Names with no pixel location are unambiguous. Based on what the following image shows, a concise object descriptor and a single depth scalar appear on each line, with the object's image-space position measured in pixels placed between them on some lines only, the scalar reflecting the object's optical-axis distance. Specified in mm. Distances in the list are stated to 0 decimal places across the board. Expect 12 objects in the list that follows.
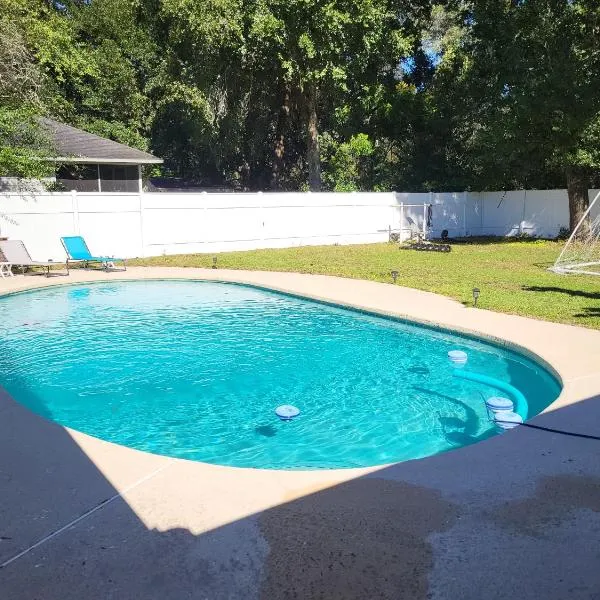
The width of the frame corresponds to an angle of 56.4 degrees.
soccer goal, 13511
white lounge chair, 14008
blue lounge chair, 14867
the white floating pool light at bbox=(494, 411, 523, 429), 5370
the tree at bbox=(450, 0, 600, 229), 18250
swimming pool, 5754
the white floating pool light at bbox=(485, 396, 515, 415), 6000
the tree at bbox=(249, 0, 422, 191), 23531
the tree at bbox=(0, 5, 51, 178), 14492
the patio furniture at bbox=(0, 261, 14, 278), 13983
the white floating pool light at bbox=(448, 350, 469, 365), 7658
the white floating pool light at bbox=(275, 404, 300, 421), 6020
